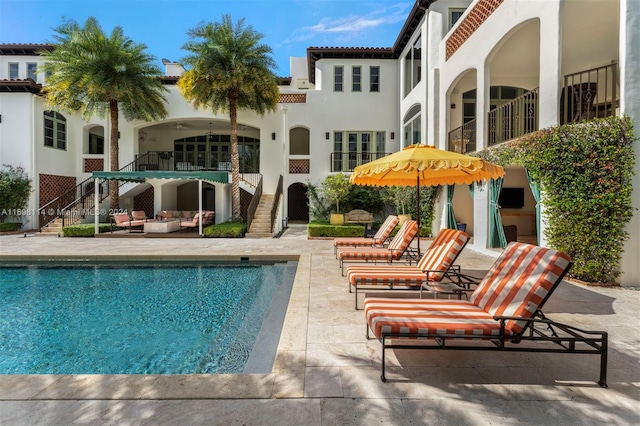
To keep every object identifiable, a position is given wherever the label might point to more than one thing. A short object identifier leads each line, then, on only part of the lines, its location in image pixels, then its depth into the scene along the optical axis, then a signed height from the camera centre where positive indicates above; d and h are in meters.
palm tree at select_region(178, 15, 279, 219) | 14.27 +6.05
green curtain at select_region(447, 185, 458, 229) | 11.91 -0.13
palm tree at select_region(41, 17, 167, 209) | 14.52 +5.81
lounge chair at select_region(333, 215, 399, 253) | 8.75 -0.90
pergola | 14.11 +1.27
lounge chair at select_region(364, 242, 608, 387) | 2.94 -1.03
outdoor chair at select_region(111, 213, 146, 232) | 15.22 -0.74
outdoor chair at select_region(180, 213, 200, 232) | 15.48 -0.78
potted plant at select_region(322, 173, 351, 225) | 14.98 +0.73
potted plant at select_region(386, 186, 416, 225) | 14.02 +0.34
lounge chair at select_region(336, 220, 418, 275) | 7.08 -0.97
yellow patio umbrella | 4.85 +0.63
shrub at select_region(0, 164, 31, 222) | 15.41 +0.69
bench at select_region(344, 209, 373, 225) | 15.38 -0.49
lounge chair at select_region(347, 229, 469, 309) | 4.99 -1.01
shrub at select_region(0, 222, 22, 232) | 15.16 -0.95
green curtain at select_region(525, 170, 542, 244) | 7.40 +0.28
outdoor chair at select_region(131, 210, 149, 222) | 16.06 -0.49
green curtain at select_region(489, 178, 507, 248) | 9.25 -0.38
